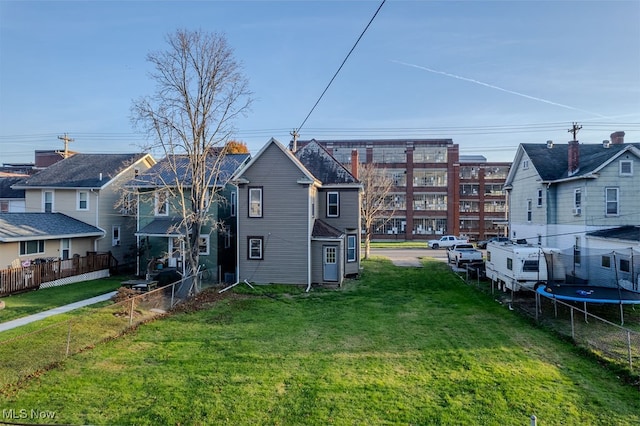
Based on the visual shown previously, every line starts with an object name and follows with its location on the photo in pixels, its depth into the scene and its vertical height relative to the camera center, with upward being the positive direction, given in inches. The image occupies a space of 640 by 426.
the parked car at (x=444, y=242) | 1716.3 -121.2
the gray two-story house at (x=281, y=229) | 822.5 -24.7
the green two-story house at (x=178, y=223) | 880.3 -11.2
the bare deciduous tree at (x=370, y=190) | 1430.9 +129.7
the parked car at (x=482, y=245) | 1637.8 -132.5
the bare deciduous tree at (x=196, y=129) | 717.9 +187.7
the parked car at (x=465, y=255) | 1060.5 -117.2
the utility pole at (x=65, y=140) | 1300.7 +299.7
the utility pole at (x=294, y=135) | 1077.1 +254.9
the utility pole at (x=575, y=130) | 954.1 +234.5
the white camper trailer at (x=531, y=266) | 690.8 -99.1
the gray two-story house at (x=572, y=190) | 824.9 +66.6
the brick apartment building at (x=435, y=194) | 2177.7 +141.4
